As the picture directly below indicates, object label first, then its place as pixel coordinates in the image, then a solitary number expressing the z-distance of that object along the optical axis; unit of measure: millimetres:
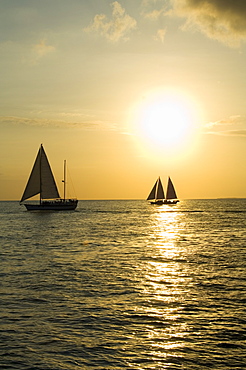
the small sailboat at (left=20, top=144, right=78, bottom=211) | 106750
